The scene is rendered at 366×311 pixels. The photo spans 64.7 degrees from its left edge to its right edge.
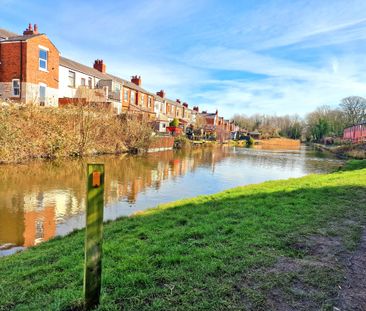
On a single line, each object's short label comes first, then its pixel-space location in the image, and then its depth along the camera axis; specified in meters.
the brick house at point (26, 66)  25.84
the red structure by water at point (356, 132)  52.90
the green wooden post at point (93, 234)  2.81
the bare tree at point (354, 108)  79.00
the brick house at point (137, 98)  41.61
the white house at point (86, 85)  28.39
